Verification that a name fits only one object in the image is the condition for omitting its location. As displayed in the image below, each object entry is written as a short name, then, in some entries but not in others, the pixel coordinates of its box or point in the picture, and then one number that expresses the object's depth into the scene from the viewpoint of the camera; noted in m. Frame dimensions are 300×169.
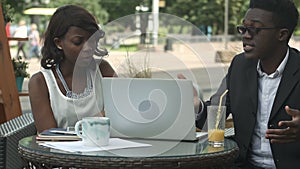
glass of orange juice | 2.53
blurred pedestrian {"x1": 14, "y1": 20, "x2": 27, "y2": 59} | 13.85
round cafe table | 2.21
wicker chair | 2.98
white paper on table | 2.35
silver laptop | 2.40
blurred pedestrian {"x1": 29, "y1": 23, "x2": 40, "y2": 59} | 25.02
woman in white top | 2.95
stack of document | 2.55
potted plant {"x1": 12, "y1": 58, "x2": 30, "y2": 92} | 6.15
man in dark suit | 2.80
